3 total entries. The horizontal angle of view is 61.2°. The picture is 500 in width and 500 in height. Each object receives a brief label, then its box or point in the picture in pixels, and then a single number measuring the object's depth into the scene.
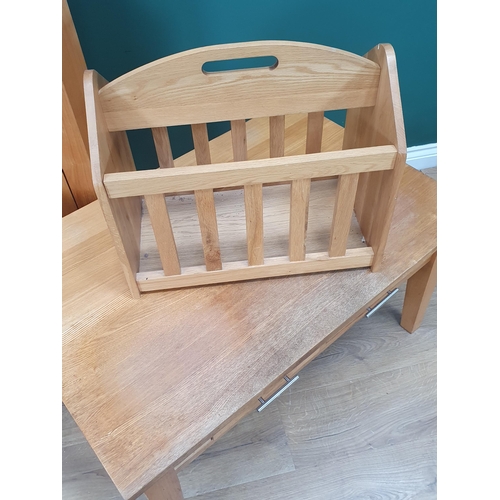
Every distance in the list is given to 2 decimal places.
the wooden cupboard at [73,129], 0.82
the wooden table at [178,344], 0.64
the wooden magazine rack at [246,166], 0.62
